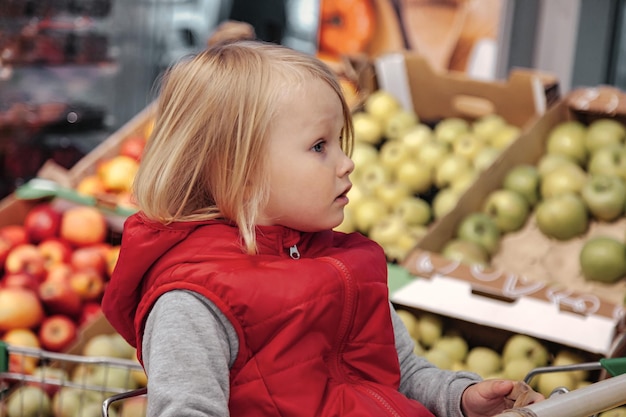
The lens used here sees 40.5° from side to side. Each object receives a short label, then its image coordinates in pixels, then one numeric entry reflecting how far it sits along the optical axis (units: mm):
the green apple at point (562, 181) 2752
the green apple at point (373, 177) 3031
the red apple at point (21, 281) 2420
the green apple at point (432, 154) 3082
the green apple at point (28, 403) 1961
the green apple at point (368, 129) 3289
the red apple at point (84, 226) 2717
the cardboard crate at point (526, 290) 1995
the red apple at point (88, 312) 2434
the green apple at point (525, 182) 2783
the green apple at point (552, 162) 2854
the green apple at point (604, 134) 2885
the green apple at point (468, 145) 3082
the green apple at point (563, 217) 2609
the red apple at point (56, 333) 2344
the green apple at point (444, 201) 2863
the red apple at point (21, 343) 2133
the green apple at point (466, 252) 2484
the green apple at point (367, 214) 2824
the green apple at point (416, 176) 3049
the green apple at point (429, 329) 2221
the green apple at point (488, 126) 3158
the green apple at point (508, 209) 2715
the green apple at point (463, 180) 2916
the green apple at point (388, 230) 2699
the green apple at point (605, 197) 2621
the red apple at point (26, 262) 2551
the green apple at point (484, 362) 2111
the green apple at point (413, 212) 2840
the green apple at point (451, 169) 2986
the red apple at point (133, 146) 3104
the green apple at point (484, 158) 2988
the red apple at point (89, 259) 2611
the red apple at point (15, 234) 2684
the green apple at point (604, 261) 2396
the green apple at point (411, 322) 2227
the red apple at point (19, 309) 2316
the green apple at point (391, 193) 2951
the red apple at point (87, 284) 2512
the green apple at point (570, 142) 2912
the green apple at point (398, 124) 3260
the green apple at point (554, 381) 1992
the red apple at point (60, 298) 2426
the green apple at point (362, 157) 3121
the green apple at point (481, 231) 2598
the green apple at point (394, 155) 3137
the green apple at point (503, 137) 3092
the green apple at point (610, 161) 2768
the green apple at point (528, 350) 2076
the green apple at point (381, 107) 3316
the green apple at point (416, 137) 3178
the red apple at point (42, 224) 2727
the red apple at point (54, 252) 2662
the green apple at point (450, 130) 3191
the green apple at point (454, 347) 2162
